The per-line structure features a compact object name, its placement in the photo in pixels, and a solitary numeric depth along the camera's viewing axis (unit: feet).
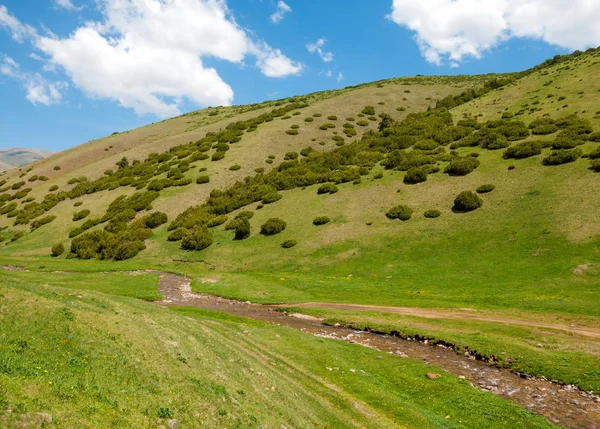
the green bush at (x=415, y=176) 200.23
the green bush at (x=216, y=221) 203.41
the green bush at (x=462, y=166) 194.70
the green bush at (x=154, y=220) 211.00
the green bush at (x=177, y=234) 191.83
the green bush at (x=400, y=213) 171.83
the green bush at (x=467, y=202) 164.04
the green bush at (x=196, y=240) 182.39
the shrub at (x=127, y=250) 183.32
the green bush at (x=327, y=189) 212.02
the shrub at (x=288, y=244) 170.91
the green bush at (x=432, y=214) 167.73
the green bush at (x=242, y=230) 184.34
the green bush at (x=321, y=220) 183.18
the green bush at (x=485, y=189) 173.37
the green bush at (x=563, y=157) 173.61
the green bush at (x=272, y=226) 183.62
